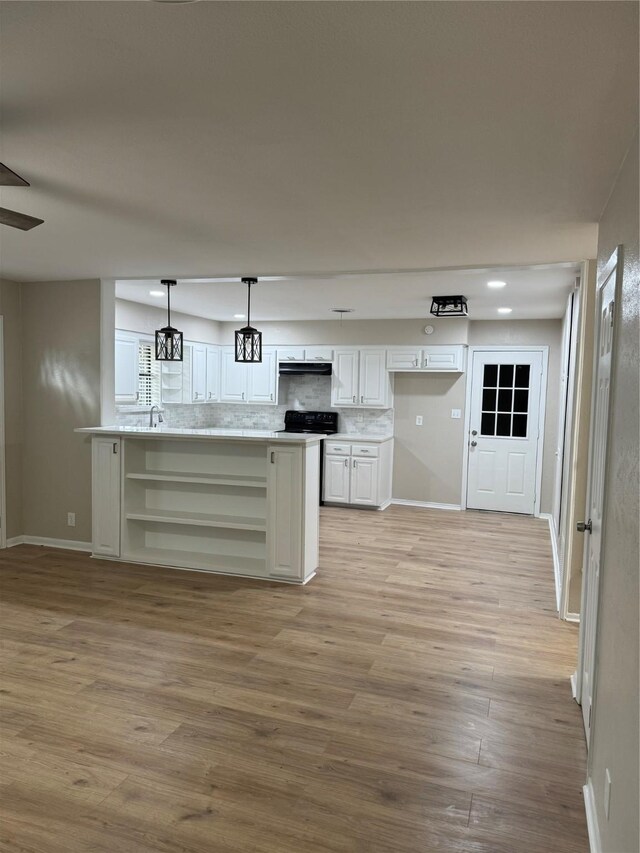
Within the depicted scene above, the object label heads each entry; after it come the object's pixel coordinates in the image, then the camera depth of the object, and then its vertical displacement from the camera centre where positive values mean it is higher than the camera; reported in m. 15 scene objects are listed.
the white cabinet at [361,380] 8.02 +0.27
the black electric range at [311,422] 8.38 -0.34
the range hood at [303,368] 8.20 +0.42
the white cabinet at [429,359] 7.66 +0.55
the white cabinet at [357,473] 7.70 -0.97
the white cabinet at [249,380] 8.64 +0.25
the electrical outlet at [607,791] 1.79 -1.18
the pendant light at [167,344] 4.98 +0.43
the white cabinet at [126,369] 6.54 +0.29
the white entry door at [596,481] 2.42 -0.34
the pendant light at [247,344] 5.04 +0.45
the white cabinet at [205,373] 8.28 +0.34
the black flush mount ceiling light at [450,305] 5.89 +0.96
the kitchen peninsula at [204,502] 4.73 -0.92
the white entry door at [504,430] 7.57 -0.35
